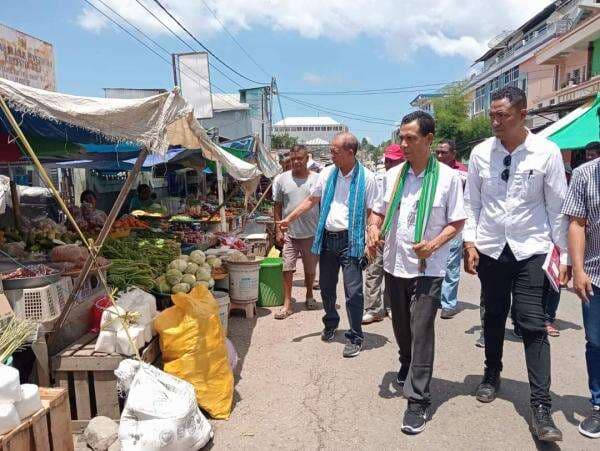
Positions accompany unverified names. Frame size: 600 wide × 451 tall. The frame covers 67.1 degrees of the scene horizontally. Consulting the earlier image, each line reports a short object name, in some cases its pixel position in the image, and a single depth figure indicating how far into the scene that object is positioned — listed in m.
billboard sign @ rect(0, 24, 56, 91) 9.70
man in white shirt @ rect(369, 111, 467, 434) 3.12
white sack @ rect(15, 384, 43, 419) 2.30
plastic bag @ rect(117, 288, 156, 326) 3.51
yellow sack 3.31
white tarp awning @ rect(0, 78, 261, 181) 2.86
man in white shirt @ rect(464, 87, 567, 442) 2.94
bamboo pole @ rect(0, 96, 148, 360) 2.93
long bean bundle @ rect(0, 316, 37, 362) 2.62
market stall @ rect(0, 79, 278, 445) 2.92
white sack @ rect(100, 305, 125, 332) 3.29
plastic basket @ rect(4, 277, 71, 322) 3.17
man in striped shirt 2.85
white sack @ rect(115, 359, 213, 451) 2.67
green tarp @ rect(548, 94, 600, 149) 6.41
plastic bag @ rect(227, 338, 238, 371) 3.90
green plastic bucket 6.07
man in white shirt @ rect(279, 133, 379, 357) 4.27
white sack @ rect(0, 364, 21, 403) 2.19
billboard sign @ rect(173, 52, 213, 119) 10.22
